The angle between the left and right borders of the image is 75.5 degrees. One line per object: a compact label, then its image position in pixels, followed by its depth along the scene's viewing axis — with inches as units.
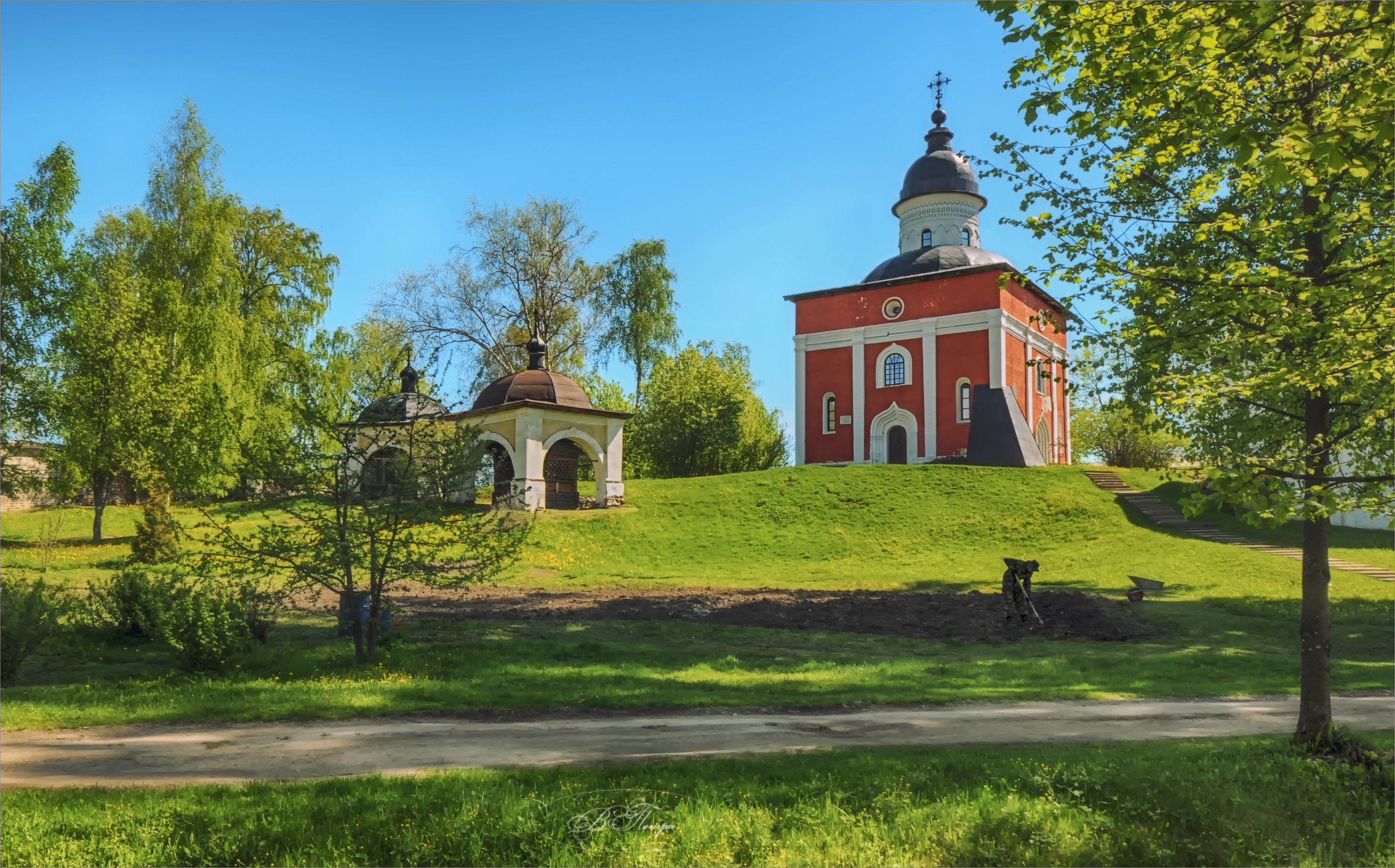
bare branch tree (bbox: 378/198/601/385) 1850.4
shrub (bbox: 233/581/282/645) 497.4
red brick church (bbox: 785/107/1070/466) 1684.3
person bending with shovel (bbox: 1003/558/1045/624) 684.1
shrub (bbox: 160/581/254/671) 450.3
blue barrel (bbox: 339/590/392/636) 486.0
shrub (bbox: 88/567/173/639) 519.5
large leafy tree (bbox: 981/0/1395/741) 244.4
